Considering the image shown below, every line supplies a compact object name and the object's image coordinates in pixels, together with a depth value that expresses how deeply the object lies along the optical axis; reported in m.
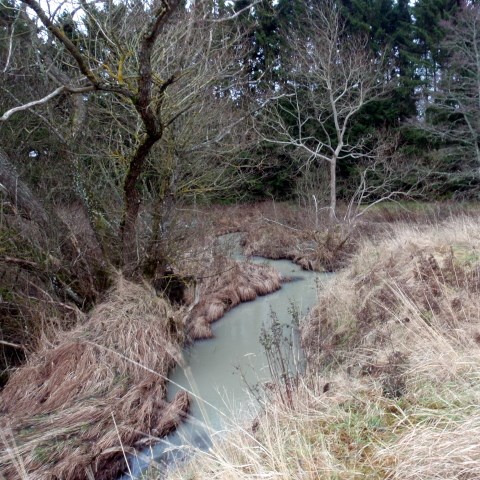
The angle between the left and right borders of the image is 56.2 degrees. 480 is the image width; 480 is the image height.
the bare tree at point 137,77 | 4.87
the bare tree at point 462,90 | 15.41
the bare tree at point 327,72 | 14.13
